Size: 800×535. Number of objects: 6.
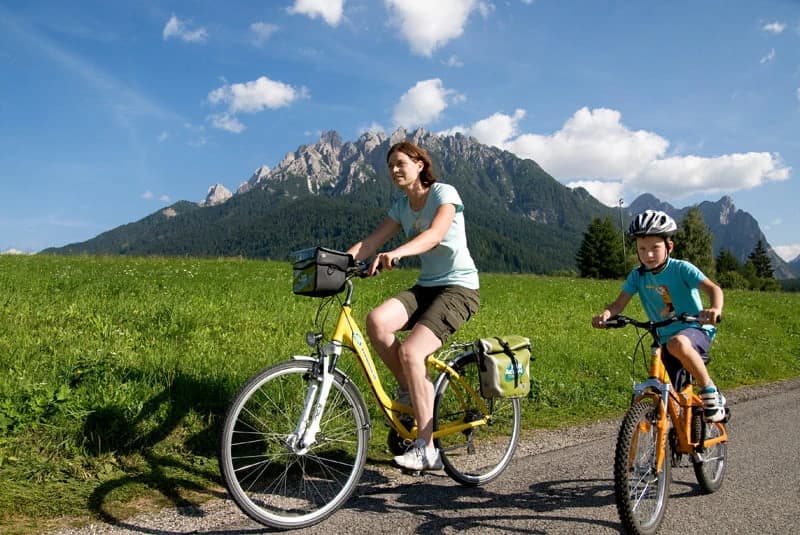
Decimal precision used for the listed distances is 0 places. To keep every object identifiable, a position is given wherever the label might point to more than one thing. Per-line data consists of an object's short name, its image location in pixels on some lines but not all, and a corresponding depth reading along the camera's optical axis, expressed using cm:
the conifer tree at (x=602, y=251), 8094
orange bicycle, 359
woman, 430
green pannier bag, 478
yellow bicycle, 383
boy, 432
